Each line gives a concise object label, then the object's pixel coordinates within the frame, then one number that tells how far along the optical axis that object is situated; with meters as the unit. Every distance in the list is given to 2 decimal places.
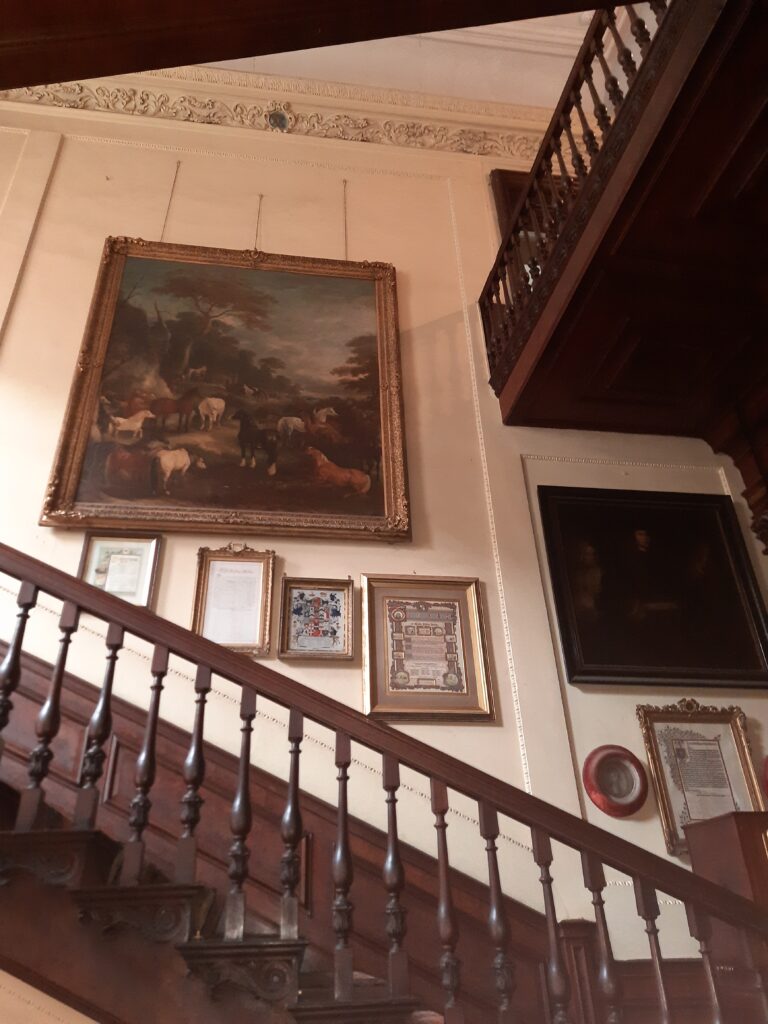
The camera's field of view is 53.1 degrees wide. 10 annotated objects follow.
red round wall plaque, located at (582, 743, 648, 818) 3.94
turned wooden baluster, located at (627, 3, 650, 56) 3.67
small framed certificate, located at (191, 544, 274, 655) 4.14
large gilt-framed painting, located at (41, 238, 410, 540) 4.56
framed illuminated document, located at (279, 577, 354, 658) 4.17
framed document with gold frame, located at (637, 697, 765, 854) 4.02
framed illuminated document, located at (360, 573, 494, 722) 4.10
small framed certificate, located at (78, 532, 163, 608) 4.19
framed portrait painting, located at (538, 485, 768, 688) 4.41
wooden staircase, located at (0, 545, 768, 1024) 2.31
